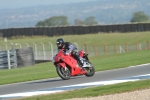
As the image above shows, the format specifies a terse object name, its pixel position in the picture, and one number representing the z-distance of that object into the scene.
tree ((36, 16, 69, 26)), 134.30
